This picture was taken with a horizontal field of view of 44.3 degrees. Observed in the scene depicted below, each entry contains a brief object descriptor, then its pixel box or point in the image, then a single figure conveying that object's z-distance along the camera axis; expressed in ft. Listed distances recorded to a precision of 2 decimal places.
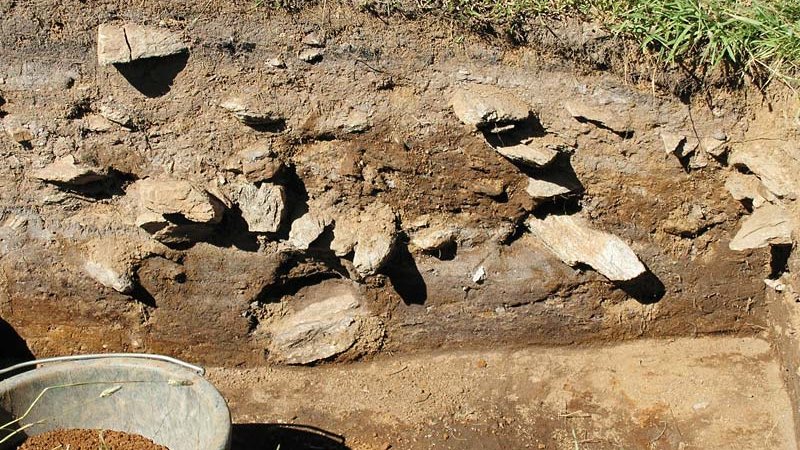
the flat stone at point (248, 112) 11.51
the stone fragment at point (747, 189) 11.29
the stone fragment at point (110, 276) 12.09
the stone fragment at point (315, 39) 11.34
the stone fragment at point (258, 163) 11.69
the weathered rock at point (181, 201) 11.60
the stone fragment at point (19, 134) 11.86
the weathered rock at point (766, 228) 11.03
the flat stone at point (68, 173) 11.78
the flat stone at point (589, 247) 11.69
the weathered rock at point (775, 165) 10.91
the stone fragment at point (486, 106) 11.11
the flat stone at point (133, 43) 11.32
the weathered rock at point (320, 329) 12.42
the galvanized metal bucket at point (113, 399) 9.95
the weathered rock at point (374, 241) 11.77
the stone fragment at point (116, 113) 11.71
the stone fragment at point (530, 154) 11.25
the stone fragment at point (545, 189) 11.58
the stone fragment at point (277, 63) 11.42
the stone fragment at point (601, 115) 11.35
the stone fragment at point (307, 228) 11.85
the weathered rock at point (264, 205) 11.77
